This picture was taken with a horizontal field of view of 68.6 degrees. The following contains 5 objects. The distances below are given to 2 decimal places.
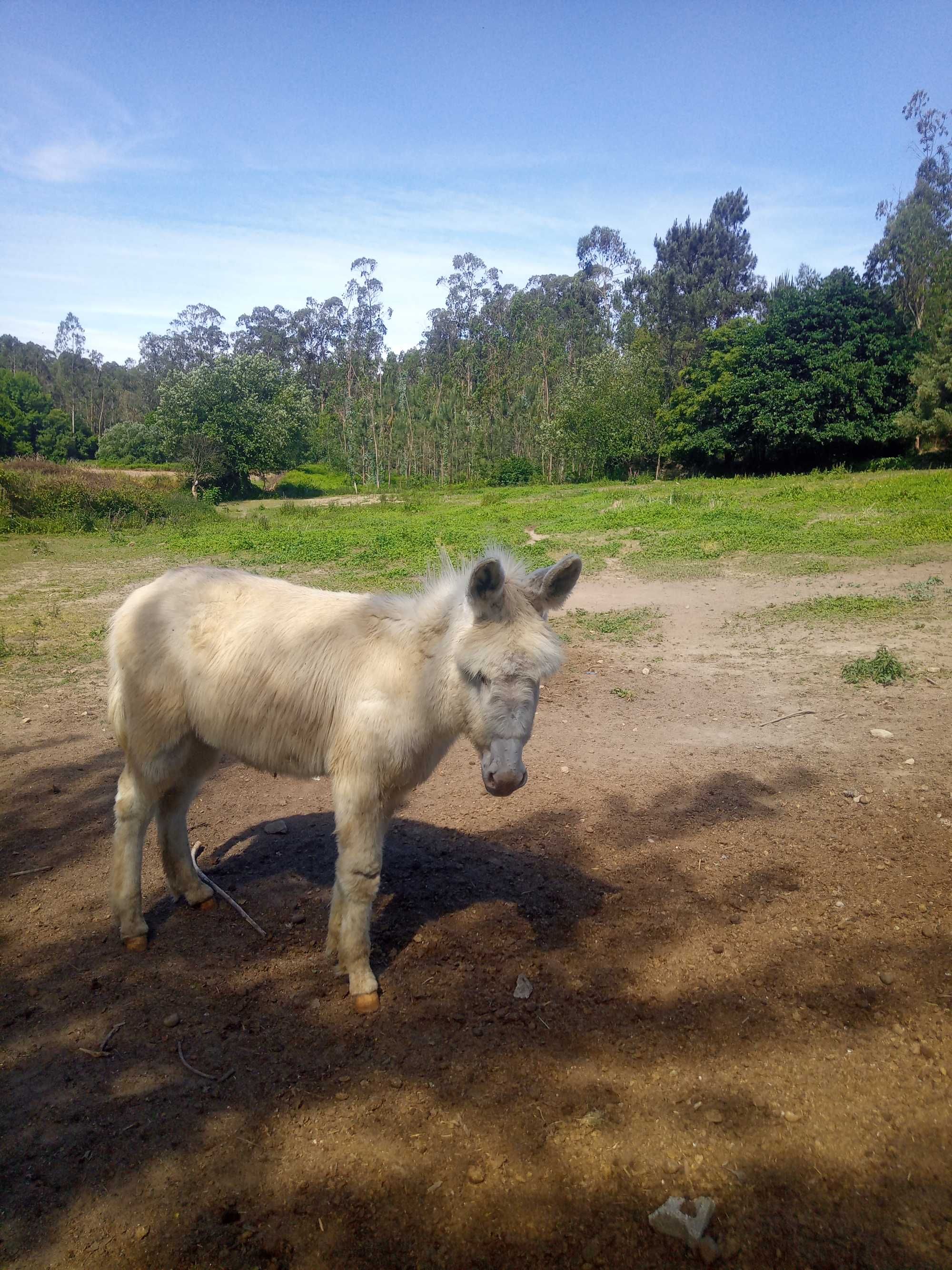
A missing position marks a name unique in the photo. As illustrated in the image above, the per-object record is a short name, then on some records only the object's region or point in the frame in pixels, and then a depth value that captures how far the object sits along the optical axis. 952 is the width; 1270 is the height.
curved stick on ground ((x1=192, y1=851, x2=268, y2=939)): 4.14
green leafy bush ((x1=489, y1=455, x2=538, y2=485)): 54.84
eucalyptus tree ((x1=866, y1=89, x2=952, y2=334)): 40.72
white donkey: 3.17
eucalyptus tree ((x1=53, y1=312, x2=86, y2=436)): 92.00
